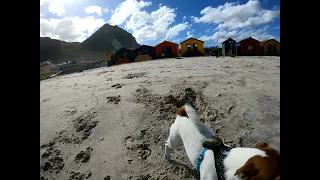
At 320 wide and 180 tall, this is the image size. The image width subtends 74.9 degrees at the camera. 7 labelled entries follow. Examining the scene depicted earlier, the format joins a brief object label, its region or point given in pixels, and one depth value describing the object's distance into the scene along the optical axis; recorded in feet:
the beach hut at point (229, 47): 75.66
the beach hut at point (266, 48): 66.64
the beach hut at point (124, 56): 72.12
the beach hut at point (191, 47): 74.13
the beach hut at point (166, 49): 73.15
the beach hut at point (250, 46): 72.33
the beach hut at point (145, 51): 73.07
